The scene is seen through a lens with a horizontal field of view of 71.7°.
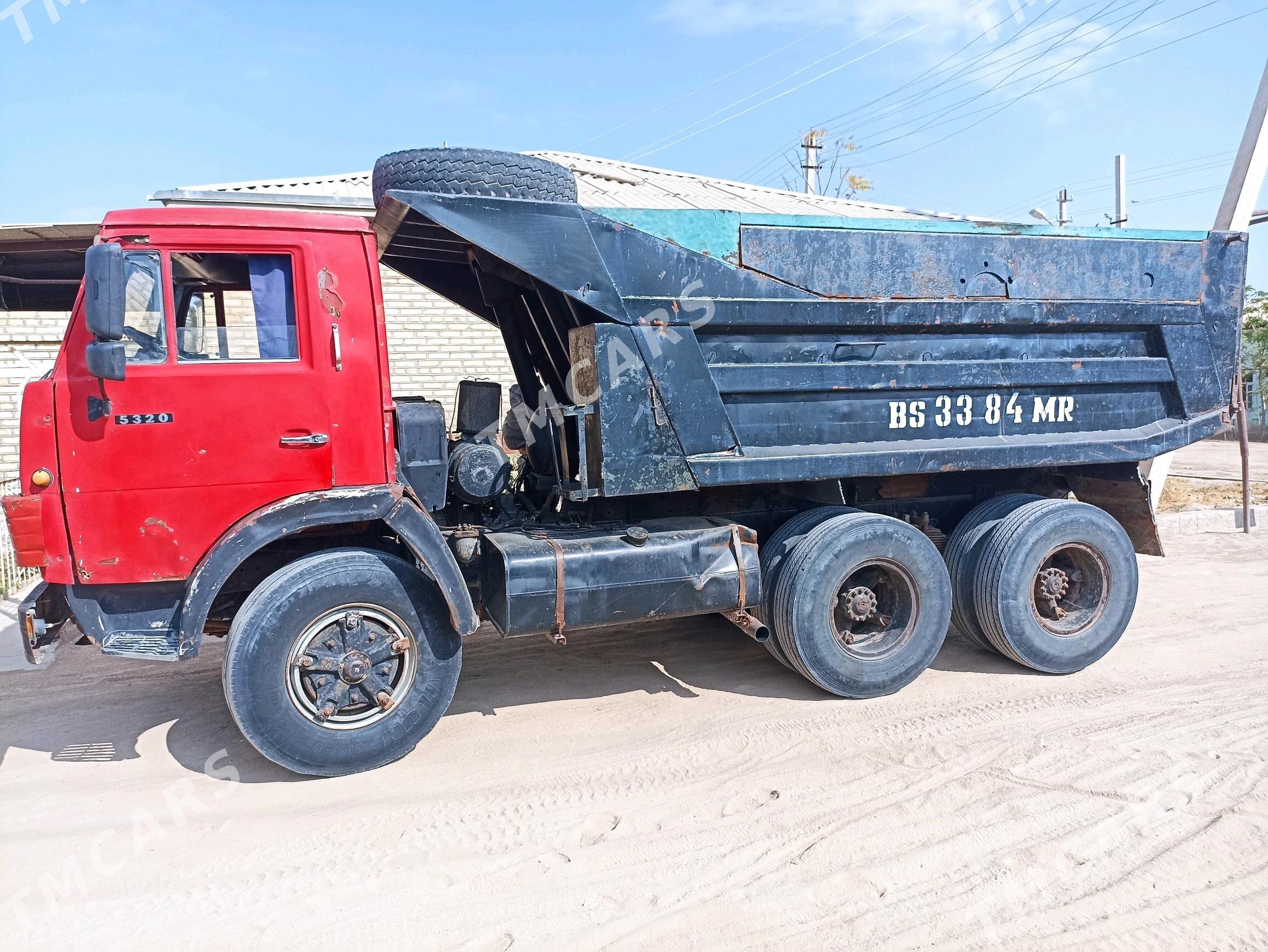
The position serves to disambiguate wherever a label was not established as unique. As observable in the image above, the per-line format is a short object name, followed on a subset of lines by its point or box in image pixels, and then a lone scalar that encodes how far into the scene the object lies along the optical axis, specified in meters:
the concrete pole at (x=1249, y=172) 9.05
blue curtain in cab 4.01
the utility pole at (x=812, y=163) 31.91
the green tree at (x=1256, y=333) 25.58
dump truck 3.86
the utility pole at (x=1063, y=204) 25.50
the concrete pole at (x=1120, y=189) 19.73
